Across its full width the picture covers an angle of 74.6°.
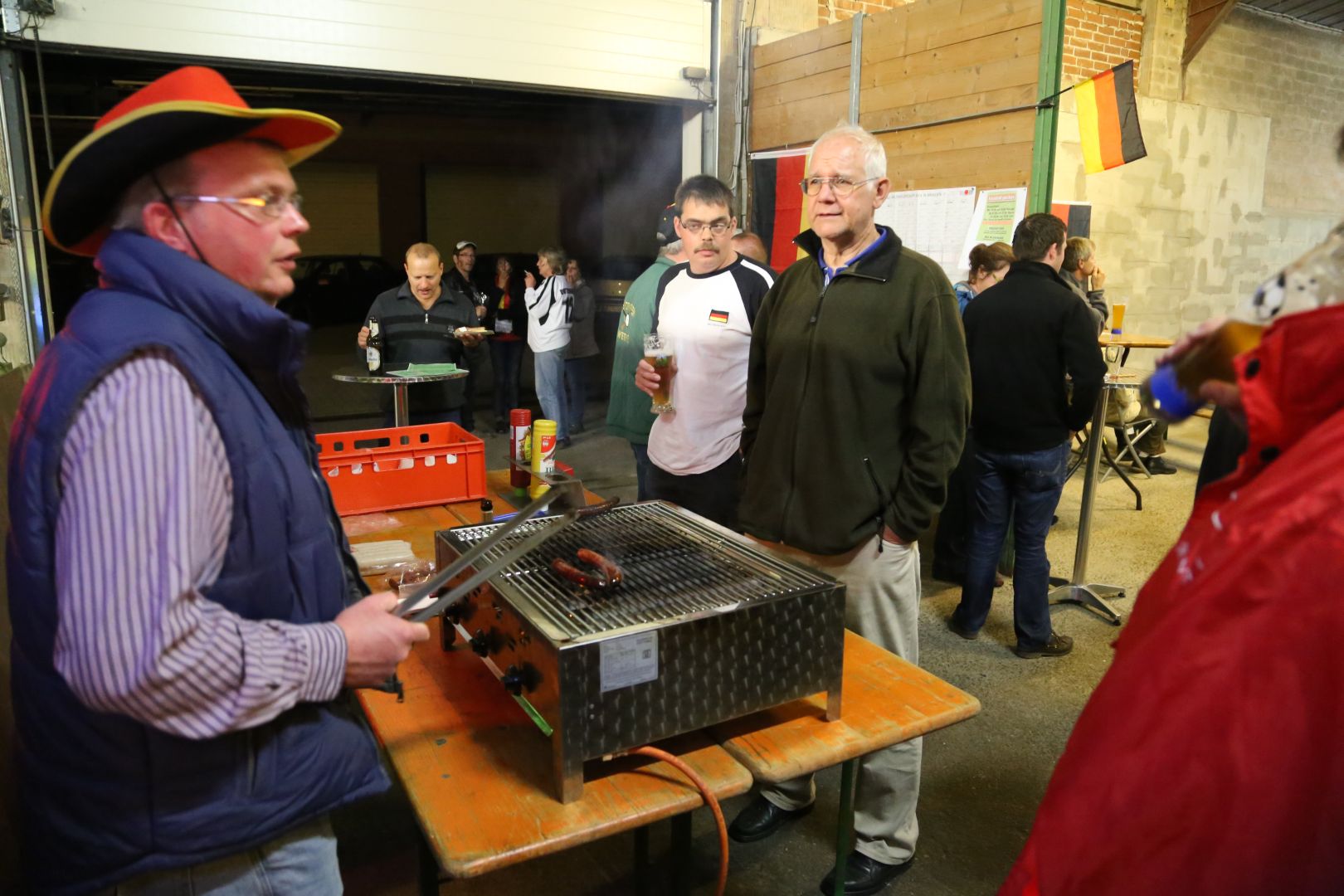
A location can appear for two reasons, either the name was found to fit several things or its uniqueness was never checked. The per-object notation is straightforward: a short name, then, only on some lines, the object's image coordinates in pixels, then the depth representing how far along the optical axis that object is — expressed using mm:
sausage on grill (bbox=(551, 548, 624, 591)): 1628
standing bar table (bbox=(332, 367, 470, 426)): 4148
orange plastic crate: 3016
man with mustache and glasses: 3334
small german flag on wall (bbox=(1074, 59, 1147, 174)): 4449
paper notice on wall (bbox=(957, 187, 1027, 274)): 4543
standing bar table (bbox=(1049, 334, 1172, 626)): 4711
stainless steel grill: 1419
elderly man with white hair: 2408
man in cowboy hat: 1042
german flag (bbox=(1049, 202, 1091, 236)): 8805
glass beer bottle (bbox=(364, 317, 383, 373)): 4512
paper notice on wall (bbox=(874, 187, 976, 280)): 4918
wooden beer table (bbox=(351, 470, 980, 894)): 1396
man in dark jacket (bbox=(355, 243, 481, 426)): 5293
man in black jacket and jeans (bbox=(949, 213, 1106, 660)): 3996
